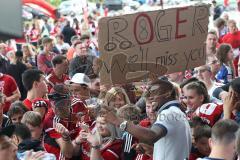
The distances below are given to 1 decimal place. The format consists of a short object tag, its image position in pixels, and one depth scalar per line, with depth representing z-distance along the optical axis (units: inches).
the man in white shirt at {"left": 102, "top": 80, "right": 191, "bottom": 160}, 367.0
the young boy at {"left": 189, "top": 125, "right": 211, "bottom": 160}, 395.4
